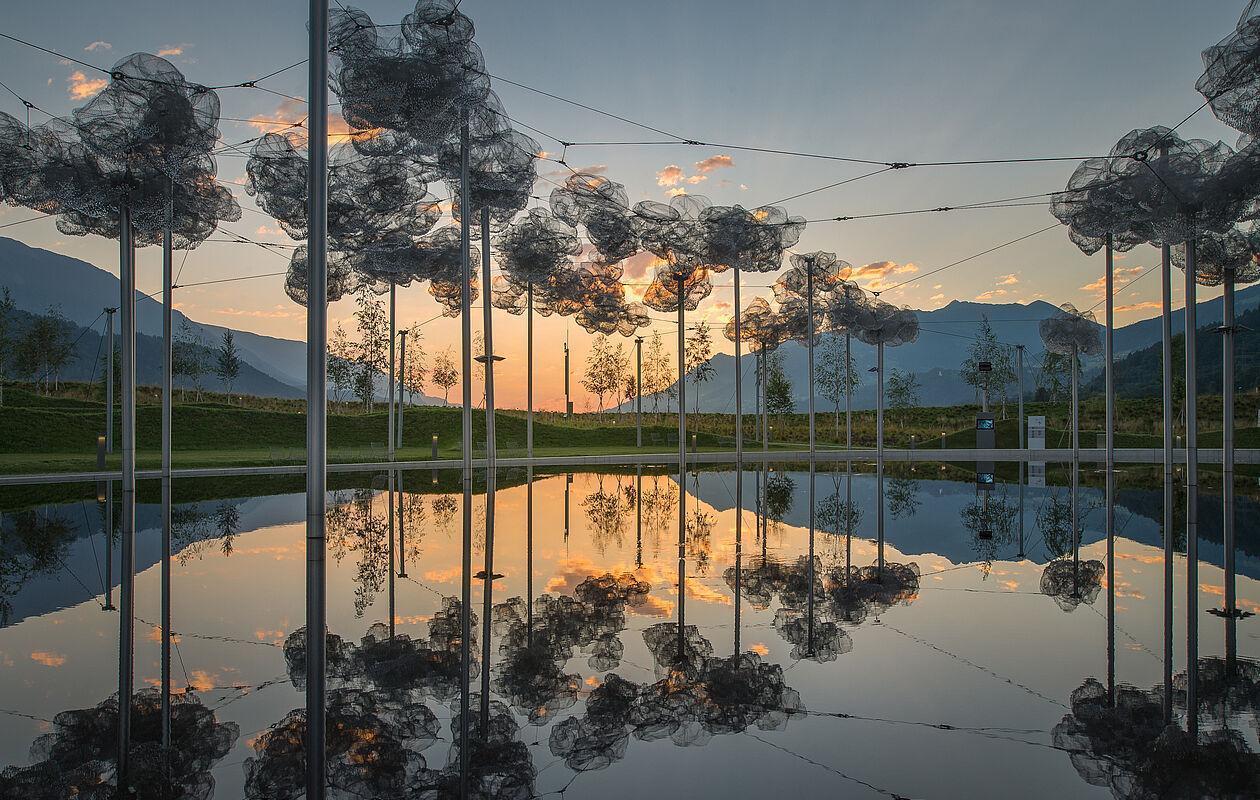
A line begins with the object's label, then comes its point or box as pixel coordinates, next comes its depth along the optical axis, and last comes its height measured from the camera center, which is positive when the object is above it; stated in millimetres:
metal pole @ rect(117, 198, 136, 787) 7457 -365
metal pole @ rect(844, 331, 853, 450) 41512 +1946
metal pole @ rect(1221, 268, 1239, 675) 13922 +148
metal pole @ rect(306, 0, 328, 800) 8875 +1449
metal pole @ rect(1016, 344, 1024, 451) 48434 +3509
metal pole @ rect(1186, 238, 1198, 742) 5004 -1822
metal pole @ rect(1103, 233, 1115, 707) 21212 +1417
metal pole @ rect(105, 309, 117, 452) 28903 +1354
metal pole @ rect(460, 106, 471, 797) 16391 +2100
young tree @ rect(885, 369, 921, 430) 86438 +2564
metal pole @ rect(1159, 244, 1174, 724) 19953 +1470
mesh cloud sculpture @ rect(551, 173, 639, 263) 22859 +6475
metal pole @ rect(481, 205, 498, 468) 20172 +2406
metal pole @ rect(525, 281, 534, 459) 33625 +2978
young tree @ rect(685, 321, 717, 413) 61719 +5197
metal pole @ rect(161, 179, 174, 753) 18438 +1640
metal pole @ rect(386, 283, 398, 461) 31530 +1331
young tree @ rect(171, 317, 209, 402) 68438 +5412
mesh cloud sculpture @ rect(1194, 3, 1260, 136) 12922 +6037
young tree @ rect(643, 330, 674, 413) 78188 +4793
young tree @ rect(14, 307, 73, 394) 58688 +4793
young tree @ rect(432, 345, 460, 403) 86375 +4726
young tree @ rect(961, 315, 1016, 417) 82250 +6032
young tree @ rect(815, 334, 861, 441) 75000 +4123
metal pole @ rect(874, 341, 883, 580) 17264 -1846
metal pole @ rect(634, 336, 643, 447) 45562 -583
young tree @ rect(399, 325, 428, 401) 74750 +4738
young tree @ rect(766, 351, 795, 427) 68000 +2098
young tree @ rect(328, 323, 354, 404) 66500 +4268
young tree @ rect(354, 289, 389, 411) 57719 +6015
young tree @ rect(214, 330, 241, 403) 72062 +4801
